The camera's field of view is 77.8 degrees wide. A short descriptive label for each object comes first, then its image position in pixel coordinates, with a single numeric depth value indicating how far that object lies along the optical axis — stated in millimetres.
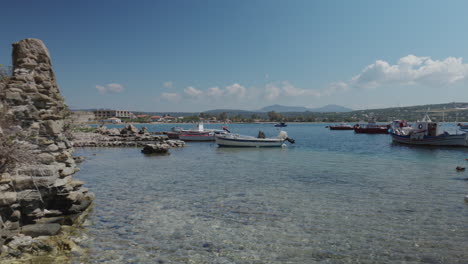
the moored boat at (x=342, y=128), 117250
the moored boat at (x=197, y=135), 52312
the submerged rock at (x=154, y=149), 31109
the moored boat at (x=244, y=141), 40656
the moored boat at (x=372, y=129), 81688
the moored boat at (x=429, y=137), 40094
